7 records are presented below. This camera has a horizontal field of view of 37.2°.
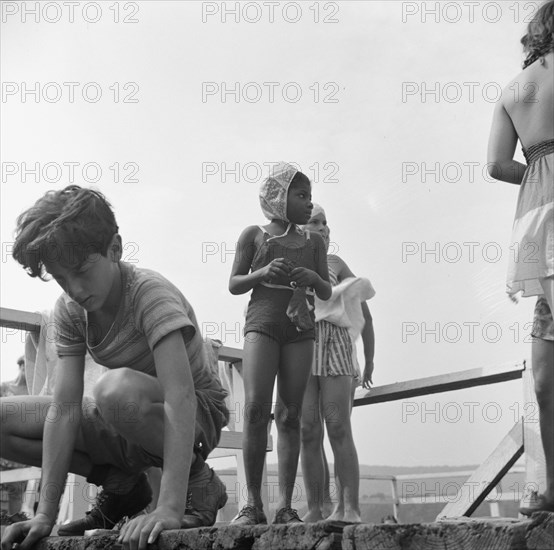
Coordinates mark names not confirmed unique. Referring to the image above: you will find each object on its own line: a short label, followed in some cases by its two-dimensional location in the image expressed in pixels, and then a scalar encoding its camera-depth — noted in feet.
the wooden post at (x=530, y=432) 10.75
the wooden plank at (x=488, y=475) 11.32
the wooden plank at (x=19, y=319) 11.52
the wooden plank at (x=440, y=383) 11.45
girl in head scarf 9.55
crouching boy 6.79
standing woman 6.30
